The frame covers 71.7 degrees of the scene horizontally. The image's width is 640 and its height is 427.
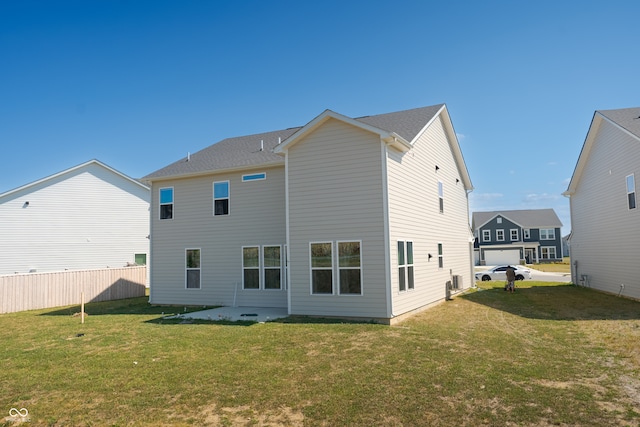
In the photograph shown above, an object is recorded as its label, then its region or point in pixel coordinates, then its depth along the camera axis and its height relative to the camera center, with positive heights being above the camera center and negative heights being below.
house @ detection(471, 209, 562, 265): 58.19 +1.05
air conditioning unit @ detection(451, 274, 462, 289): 18.97 -1.67
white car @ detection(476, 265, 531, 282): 31.32 -2.15
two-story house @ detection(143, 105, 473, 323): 12.63 +0.95
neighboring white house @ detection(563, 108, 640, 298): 16.45 +1.57
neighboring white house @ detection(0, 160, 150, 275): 24.61 +1.85
